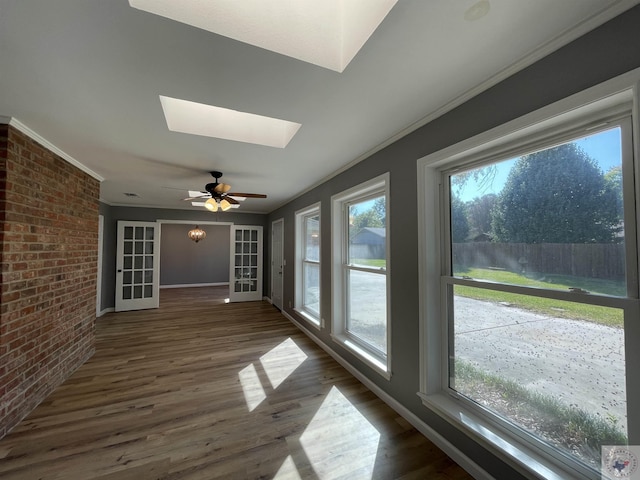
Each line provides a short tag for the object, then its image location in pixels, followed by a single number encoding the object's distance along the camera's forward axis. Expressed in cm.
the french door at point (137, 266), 568
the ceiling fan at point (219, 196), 311
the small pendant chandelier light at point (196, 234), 752
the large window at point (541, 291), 116
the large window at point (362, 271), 267
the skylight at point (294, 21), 111
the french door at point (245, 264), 671
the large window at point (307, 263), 446
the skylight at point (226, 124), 214
